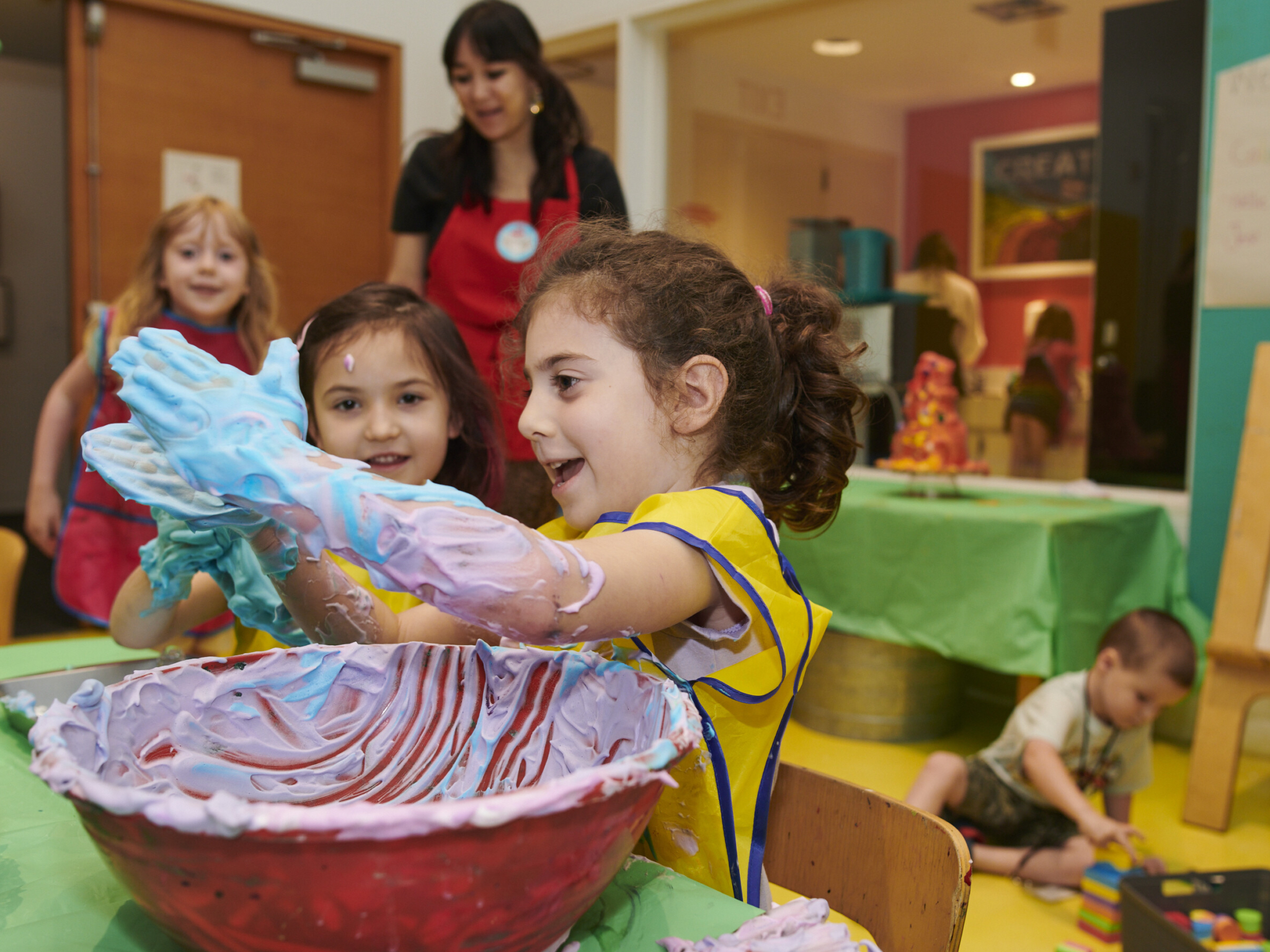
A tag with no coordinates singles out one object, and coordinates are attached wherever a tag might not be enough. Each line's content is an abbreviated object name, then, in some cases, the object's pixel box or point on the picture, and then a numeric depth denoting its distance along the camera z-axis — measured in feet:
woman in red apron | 6.02
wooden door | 10.59
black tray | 4.18
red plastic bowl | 1.30
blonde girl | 6.82
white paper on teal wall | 7.55
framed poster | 9.28
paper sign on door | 11.07
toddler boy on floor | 6.09
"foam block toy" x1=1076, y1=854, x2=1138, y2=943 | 5.31
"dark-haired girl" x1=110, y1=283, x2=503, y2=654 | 3.91
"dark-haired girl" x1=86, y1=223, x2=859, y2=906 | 1.73
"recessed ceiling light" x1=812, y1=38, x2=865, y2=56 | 10.61
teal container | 10.64
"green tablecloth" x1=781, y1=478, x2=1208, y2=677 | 7.05
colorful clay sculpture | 8.50
